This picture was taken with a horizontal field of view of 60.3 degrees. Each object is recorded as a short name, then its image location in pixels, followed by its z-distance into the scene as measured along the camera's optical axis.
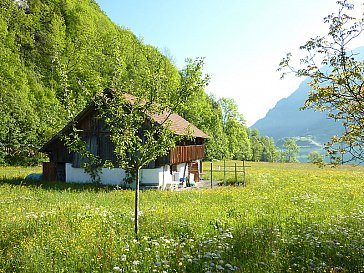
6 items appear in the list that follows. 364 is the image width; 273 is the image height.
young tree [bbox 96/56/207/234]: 9.09
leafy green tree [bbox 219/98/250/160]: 72.44
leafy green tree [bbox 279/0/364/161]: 6.77
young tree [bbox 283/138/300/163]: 126.39
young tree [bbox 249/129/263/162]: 107.38
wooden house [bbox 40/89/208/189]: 24.73
